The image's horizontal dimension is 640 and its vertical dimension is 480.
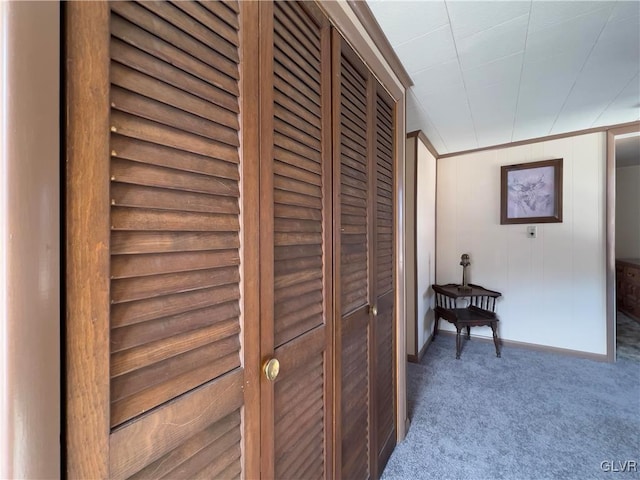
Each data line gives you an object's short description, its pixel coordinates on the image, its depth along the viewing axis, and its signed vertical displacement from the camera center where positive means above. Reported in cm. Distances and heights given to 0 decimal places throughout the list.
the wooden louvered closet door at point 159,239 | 40 +0
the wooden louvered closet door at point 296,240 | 71 -1
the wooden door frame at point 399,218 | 150 +12
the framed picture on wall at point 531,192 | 287 +49
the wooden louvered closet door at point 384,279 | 139 -22
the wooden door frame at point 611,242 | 261 -4
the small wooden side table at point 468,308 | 273 -77
